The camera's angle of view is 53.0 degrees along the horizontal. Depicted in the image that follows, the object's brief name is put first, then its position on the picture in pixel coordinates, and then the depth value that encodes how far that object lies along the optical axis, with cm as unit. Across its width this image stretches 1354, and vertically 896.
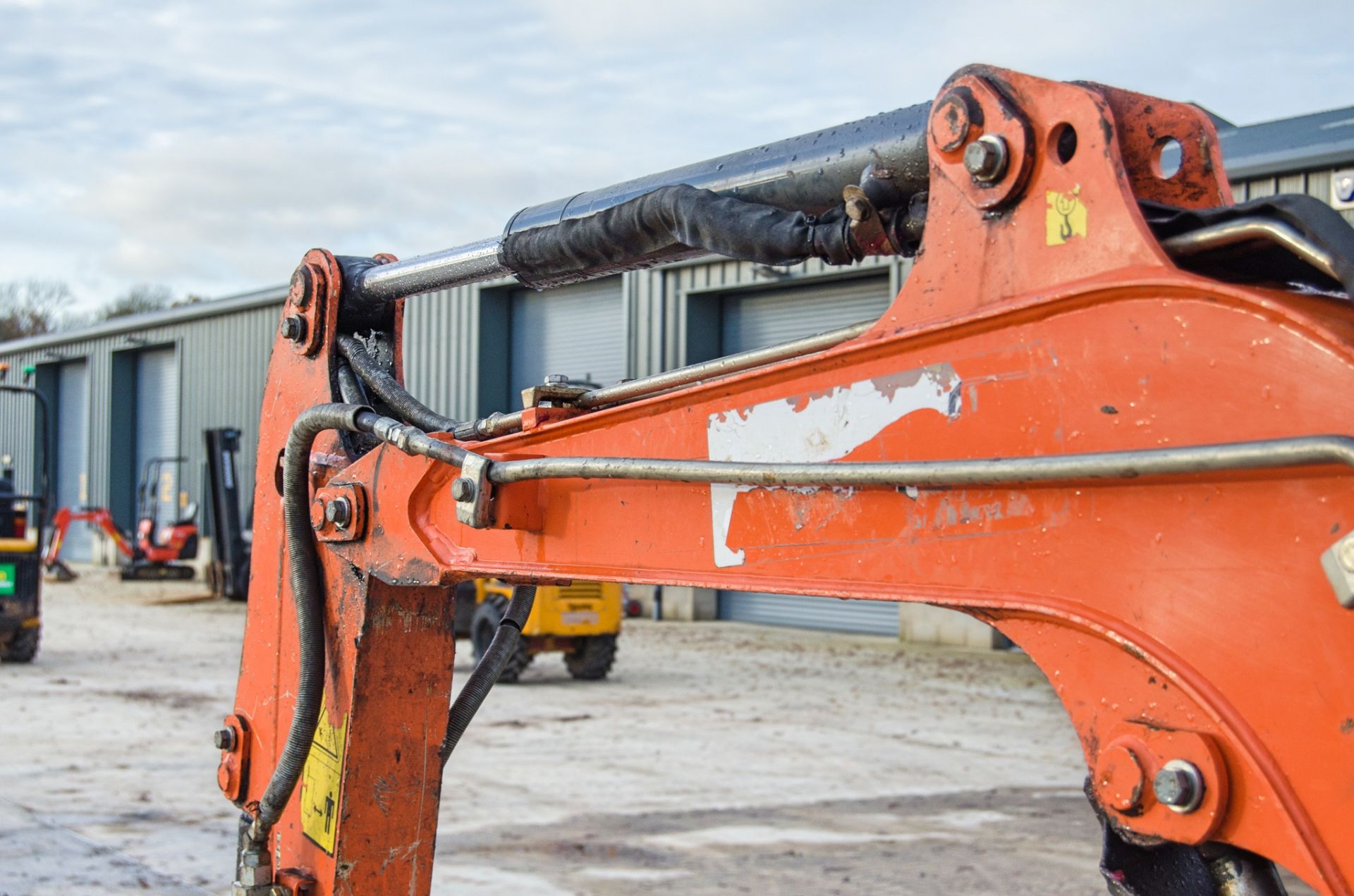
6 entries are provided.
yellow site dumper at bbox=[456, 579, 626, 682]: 956
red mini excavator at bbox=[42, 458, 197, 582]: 1998
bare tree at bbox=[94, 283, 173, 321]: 4662
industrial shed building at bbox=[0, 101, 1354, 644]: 1360
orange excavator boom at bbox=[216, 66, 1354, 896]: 118
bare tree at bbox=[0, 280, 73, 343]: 4466
